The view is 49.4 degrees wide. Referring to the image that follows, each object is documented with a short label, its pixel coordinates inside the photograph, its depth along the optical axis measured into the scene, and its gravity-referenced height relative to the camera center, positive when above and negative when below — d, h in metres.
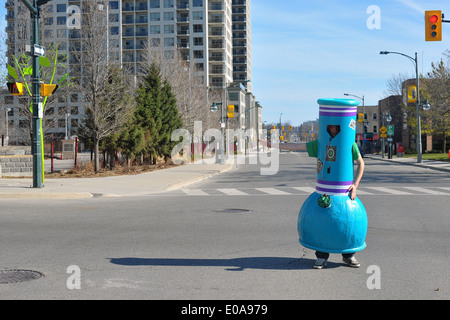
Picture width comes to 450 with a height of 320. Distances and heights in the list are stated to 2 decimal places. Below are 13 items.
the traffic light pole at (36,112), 16.84 +1.14
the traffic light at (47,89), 18.38 +2.11
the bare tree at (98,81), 24.66 +3.23
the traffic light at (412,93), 39.72 +4.00
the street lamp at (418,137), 37.94 +0.40
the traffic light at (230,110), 45.37 +3.16
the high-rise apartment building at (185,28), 101.94 +24.53
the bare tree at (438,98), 40.69 +3.73
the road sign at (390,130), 54.16 +1.35
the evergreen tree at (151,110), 32.03 +2.34
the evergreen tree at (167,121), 35.72 +1.73
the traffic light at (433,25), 17.95 +4.29
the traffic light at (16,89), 16.72 +1.94
